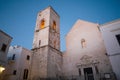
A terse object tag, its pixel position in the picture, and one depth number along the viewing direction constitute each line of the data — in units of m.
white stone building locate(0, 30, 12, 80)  14.15
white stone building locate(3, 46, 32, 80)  18.80
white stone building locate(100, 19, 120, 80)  11.11
